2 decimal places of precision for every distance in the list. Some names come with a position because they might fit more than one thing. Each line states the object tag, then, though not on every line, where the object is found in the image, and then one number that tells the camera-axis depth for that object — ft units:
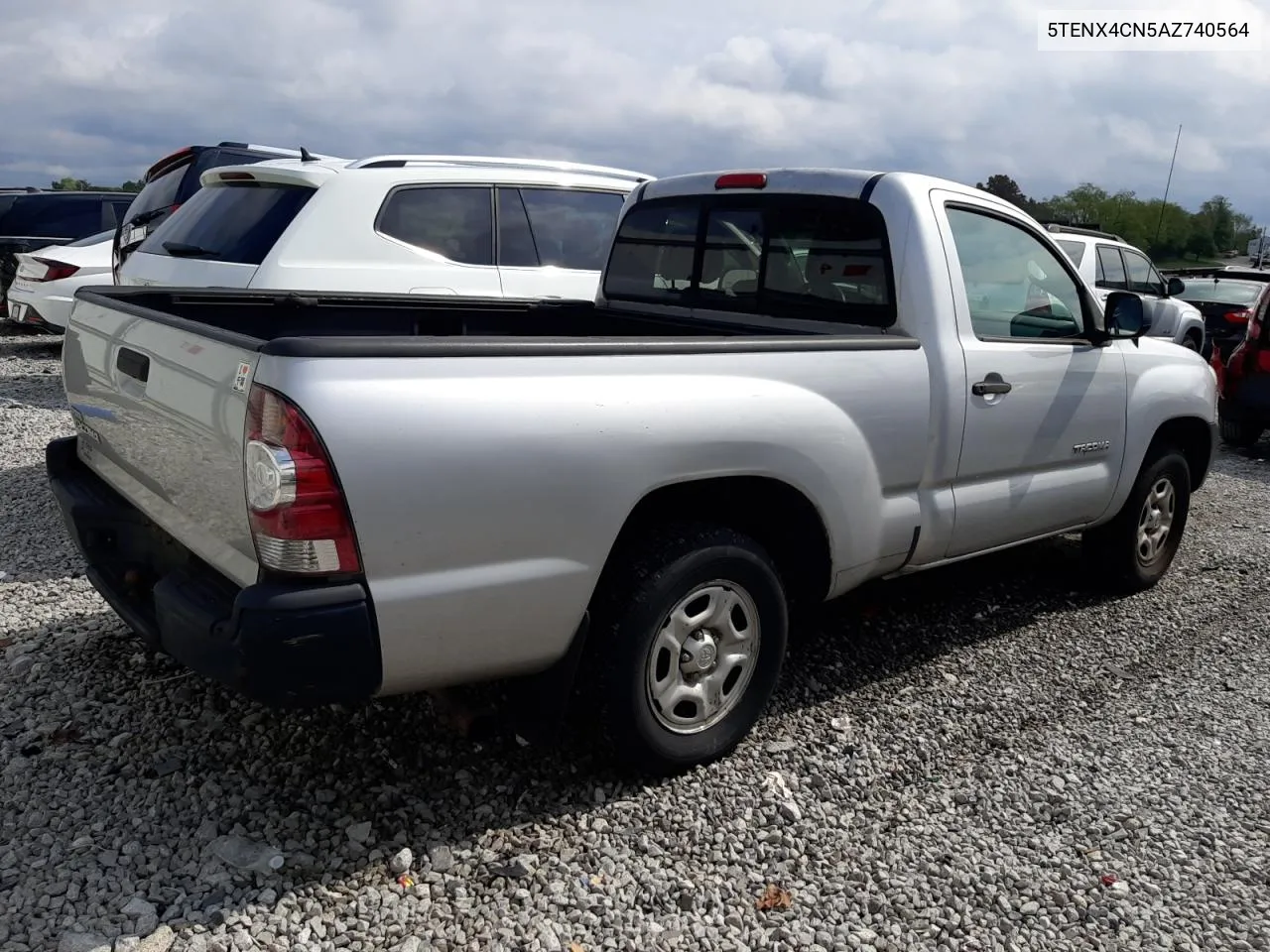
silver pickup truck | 7.99
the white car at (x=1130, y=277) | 38.01
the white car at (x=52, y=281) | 33.45
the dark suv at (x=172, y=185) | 26.61
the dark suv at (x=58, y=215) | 44.19
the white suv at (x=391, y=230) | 19.02
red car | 30.12
